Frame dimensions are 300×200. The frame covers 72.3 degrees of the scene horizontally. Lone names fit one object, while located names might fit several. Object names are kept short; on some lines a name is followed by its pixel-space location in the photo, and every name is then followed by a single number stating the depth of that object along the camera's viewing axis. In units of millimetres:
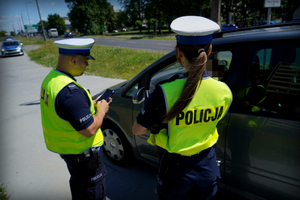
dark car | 1601
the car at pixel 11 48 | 18922
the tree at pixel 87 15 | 53719
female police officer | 1160
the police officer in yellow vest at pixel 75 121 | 1489
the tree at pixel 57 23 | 95750
